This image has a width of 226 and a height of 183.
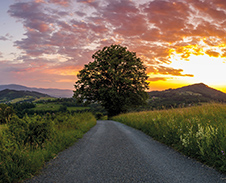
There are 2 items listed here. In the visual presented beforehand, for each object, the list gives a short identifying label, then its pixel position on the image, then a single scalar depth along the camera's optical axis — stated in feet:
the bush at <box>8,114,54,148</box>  22.22
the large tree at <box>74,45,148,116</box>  105.31
